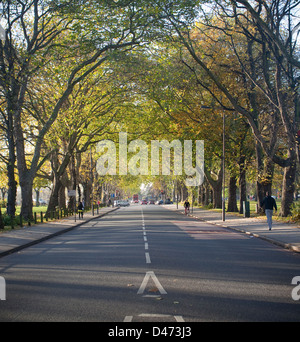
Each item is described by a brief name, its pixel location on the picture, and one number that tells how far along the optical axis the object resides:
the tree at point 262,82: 21.02
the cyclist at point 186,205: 47.73
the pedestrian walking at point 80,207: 37.94
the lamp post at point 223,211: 31.83
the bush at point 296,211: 25.44
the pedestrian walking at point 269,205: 21.97
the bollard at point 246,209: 34.36
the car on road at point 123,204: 99.16
